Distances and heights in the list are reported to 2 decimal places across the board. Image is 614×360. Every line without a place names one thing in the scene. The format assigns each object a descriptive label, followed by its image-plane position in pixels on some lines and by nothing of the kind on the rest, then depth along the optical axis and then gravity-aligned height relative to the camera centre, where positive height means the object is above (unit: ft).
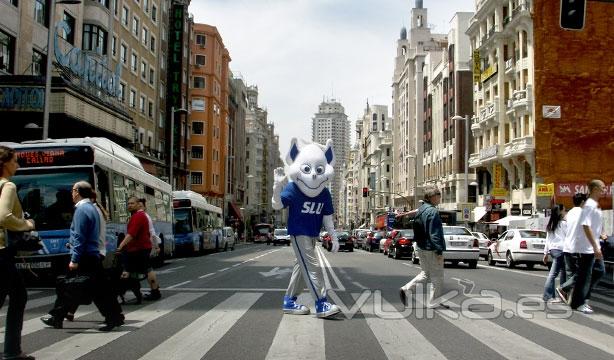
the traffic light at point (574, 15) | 37.86 +12.32
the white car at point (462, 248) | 67.10 -3.96
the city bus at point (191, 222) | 98.32 -1.90
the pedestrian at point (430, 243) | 27.91 -1.42
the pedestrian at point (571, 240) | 29.48 -1.33
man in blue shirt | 22.48 -2.20
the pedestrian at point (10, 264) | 16.69 -1.47
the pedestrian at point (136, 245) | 30.96 -1.74
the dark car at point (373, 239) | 140.97 -6.46
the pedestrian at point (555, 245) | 32.14 -1.77
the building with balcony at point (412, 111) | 282.77 +51.79
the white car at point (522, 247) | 68.74 -3.96
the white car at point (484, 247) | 82.16 -4.71
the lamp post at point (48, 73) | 66.22 +15.15
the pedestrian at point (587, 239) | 28.48 -1.24
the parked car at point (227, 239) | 135.25 -6.34
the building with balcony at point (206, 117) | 226.38 +35.99
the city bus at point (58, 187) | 42.34 +1.76
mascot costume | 25.73 +0.21
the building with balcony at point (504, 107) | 139.54 +26.25
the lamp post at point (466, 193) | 153.95 +5.40
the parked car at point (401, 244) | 87.48 -4.62
